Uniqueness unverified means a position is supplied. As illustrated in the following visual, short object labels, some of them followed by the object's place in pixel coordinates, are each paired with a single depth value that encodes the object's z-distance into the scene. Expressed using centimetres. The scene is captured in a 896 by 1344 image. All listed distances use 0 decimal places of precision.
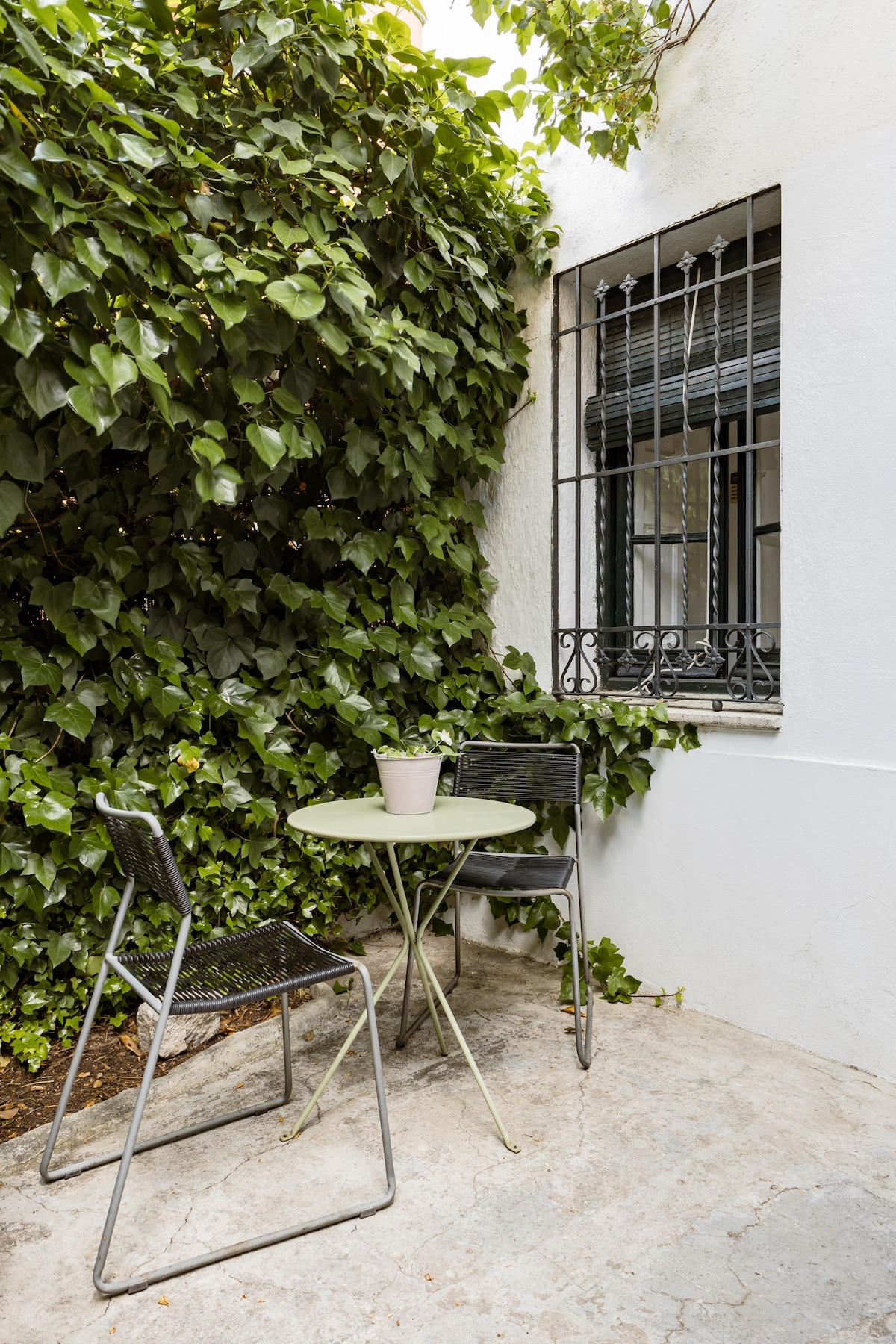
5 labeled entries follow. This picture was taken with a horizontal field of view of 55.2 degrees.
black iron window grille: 298
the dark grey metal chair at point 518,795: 254
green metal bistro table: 209
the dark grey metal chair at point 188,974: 168
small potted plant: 237
